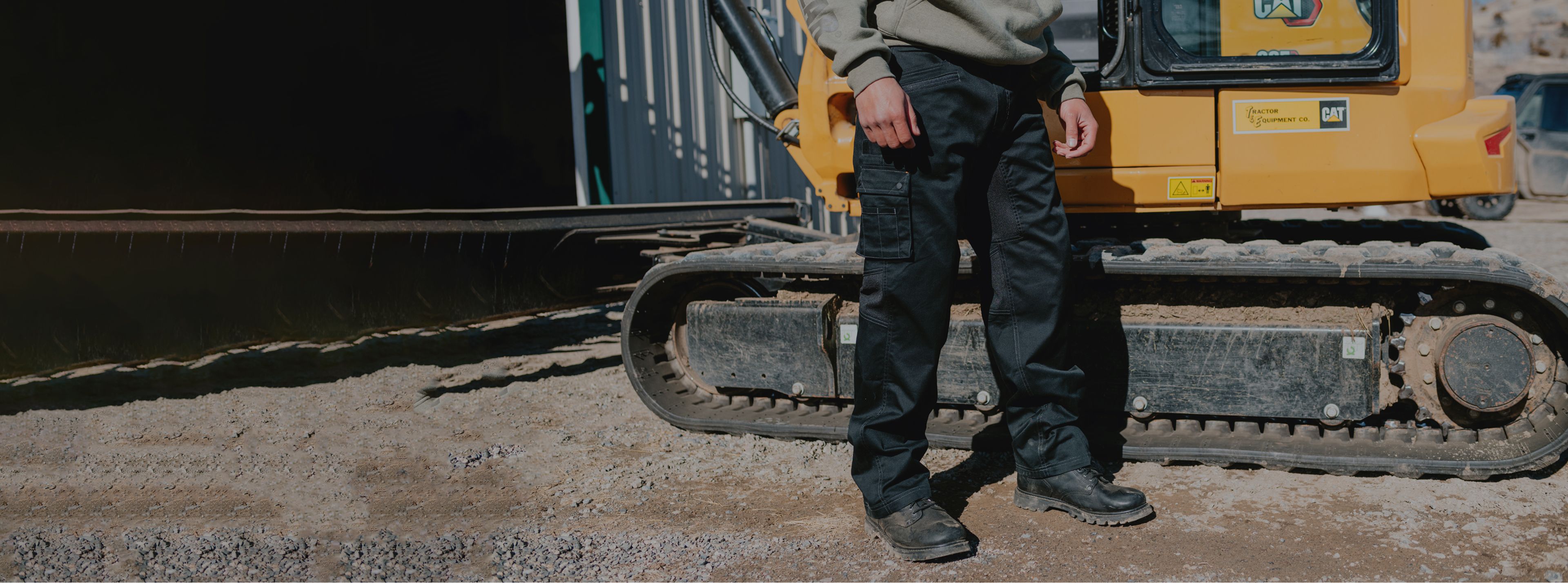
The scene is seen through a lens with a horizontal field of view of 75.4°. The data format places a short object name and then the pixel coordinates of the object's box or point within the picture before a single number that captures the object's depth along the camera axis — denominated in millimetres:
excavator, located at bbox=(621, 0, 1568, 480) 2869
